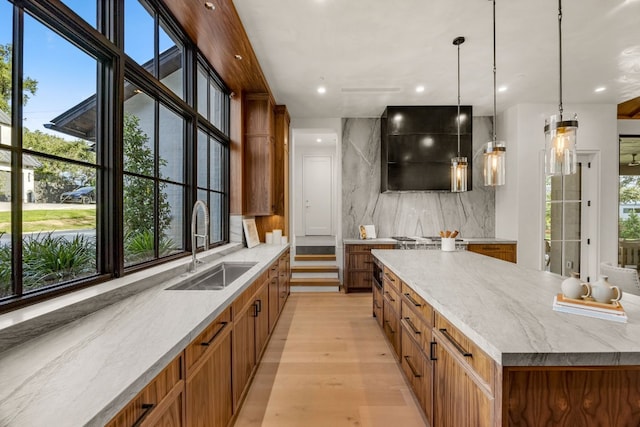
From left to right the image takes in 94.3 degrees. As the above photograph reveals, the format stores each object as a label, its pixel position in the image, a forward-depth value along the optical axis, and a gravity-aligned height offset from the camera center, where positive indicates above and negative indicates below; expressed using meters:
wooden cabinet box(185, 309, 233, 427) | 1.22 -0.78
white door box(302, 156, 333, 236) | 8.09 +0.50
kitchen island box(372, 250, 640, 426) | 0.96 -0.54
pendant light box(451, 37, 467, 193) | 2.61 +0.34
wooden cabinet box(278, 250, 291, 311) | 3.69 -0.90
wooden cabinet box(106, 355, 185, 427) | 0.85 -0.62
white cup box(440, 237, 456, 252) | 3.17 -0.35
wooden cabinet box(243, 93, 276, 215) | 4.07 +0.75
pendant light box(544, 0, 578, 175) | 1.59 +0.37
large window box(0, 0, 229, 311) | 1.24 +0.38
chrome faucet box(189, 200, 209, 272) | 2.20 -0.19
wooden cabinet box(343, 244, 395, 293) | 4.72 -0.87
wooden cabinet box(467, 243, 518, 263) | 4.59 -0.58
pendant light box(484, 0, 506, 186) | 2.18 +0.36
